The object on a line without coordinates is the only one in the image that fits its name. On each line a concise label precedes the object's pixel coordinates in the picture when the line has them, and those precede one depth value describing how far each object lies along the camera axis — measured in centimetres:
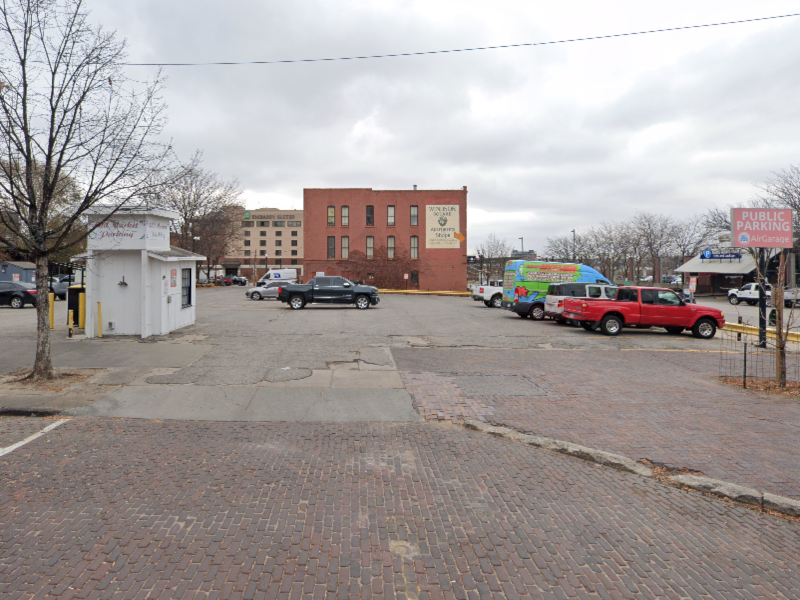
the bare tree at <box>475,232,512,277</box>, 9306
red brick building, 5884
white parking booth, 1364
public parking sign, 1305
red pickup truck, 1752
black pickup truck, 2653
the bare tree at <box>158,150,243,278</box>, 5222
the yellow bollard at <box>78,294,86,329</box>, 1670
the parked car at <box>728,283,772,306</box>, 3800
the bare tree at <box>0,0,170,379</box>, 898
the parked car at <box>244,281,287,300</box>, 3488
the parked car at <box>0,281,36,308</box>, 2556
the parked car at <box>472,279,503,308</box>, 3064
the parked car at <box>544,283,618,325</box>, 1895
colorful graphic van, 2278
